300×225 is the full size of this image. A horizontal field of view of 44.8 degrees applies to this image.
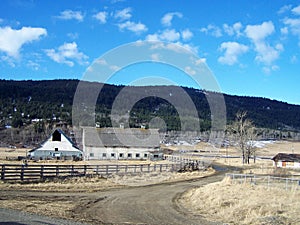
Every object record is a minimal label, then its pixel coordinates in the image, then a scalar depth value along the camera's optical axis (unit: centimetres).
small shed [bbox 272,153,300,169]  6794
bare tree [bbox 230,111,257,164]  6562
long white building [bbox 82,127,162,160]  6950
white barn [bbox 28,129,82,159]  6912
